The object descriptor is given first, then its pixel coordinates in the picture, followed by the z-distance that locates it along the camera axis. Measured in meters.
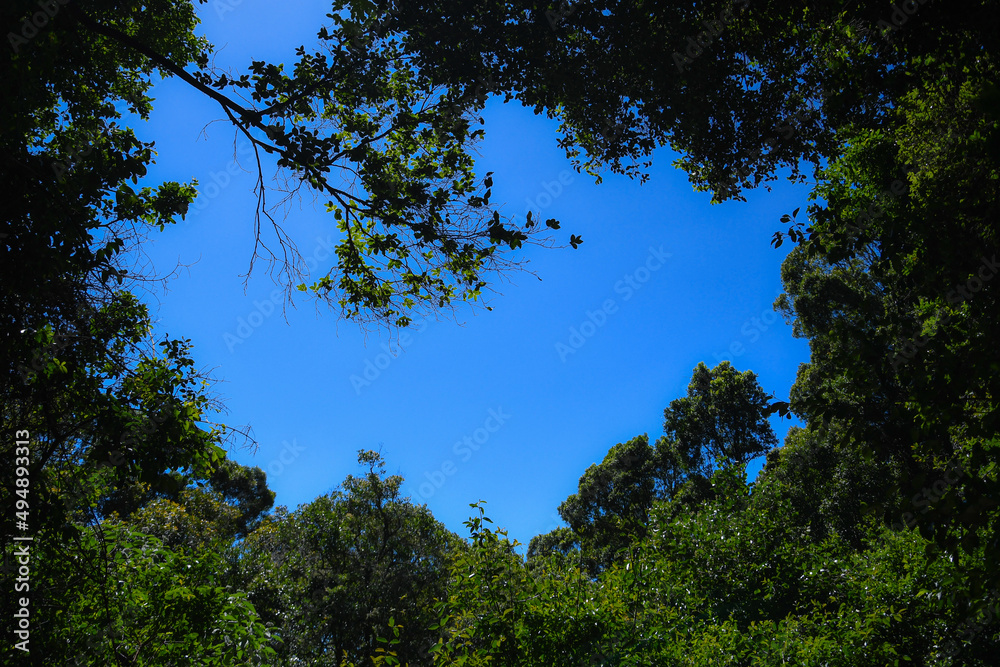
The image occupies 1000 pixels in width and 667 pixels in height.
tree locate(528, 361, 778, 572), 30.94
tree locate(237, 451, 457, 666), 16.84
